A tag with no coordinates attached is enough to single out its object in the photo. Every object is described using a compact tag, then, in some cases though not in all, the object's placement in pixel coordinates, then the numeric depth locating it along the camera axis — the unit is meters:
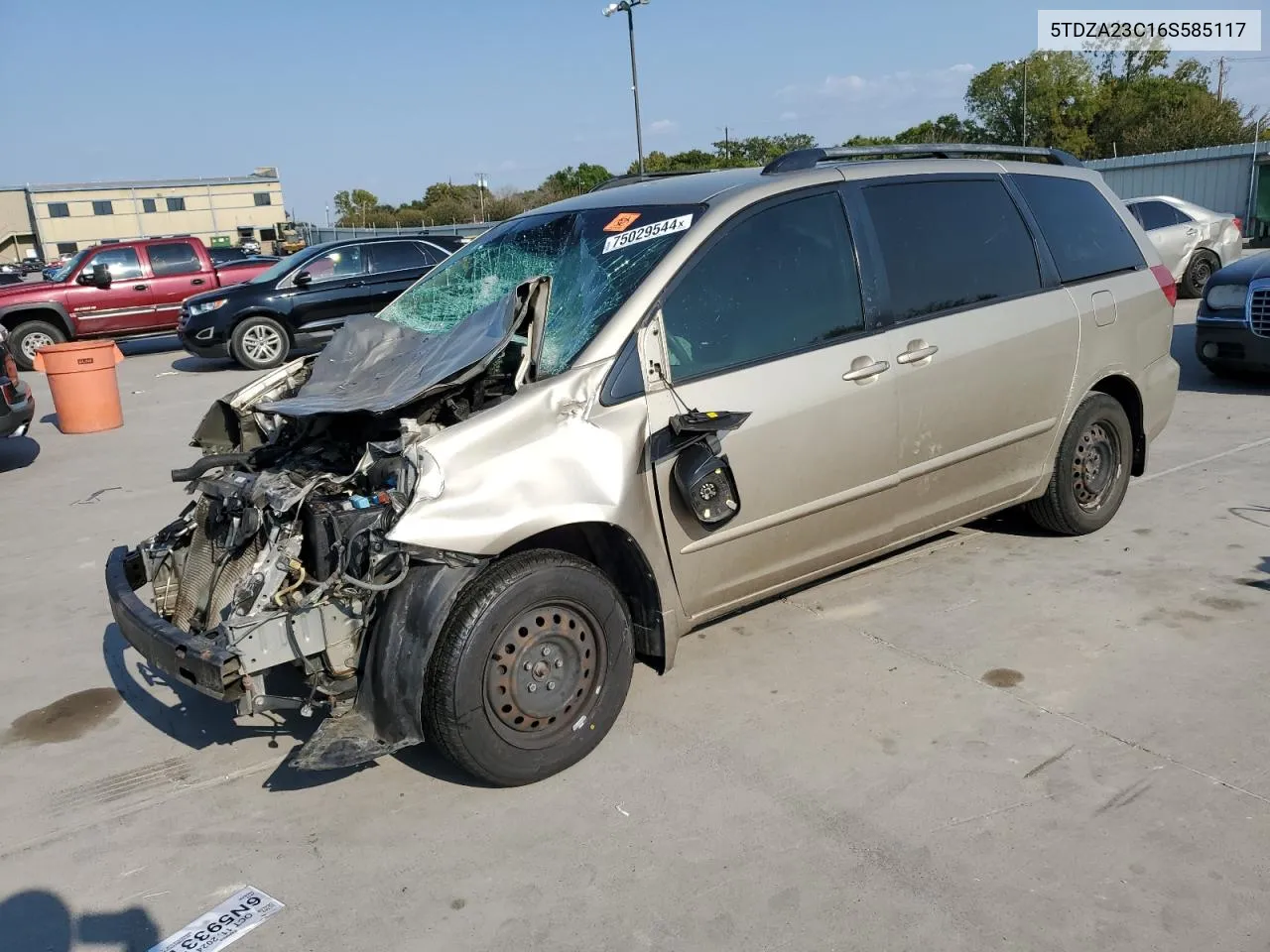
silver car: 13.98
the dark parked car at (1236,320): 8.55
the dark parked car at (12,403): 8.34
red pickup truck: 15.99
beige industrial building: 69.19
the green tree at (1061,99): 58.28
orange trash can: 9.95
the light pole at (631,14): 25.80
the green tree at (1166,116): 46.28
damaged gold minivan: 3.15
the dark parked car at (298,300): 14.00
